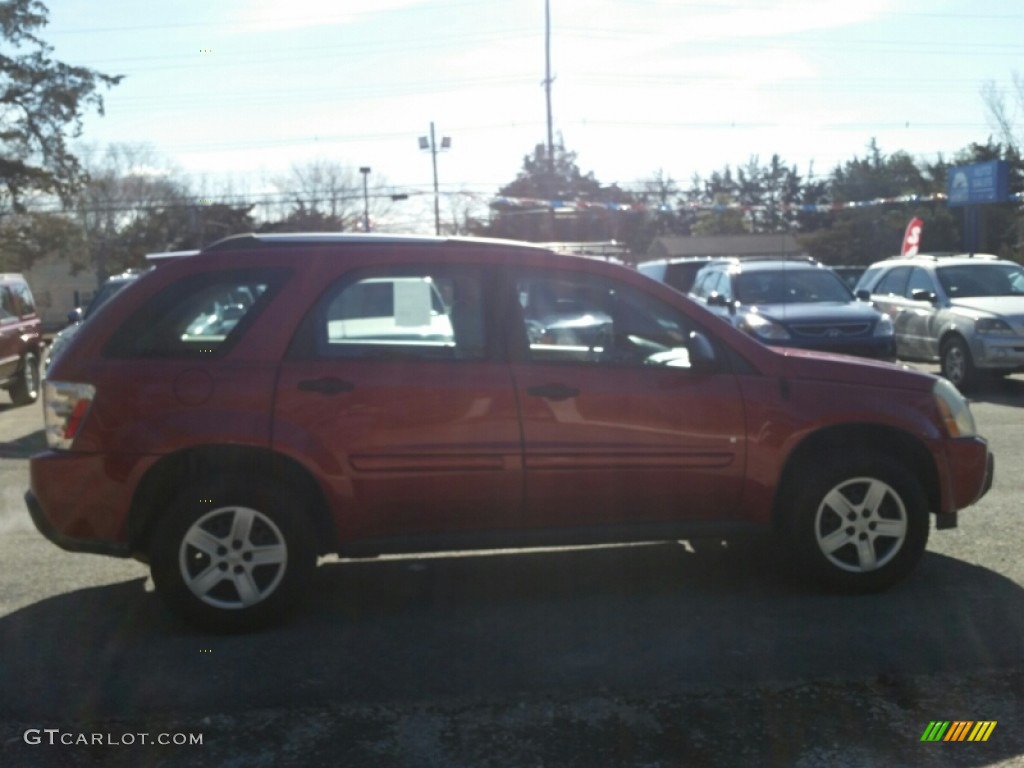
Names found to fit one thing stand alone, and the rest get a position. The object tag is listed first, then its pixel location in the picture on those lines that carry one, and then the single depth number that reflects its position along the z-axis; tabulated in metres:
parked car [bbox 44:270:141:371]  13.69
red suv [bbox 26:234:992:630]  5.50
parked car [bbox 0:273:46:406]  15.90
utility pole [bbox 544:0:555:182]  45.38
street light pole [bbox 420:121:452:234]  34.87
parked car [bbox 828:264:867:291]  29.59
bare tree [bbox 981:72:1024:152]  45.31
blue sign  32.72
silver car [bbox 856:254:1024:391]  15.12
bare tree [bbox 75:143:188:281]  55.94
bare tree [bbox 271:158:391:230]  36.21
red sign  32.83
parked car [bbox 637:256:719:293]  21.42
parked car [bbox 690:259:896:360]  14.69
